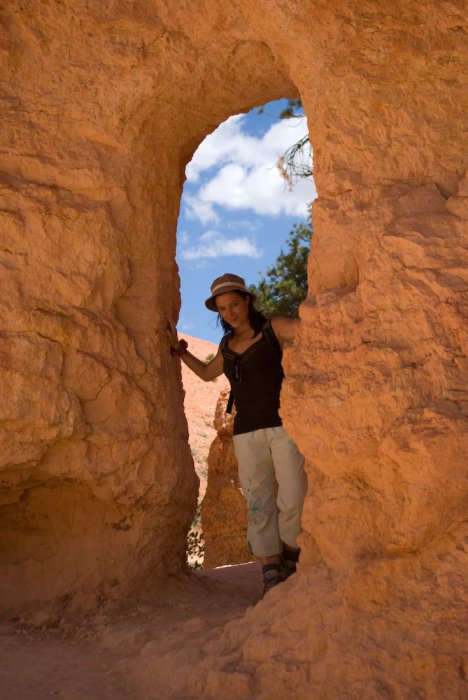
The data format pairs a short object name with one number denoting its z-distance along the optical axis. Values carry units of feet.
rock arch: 9.14
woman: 13.08
